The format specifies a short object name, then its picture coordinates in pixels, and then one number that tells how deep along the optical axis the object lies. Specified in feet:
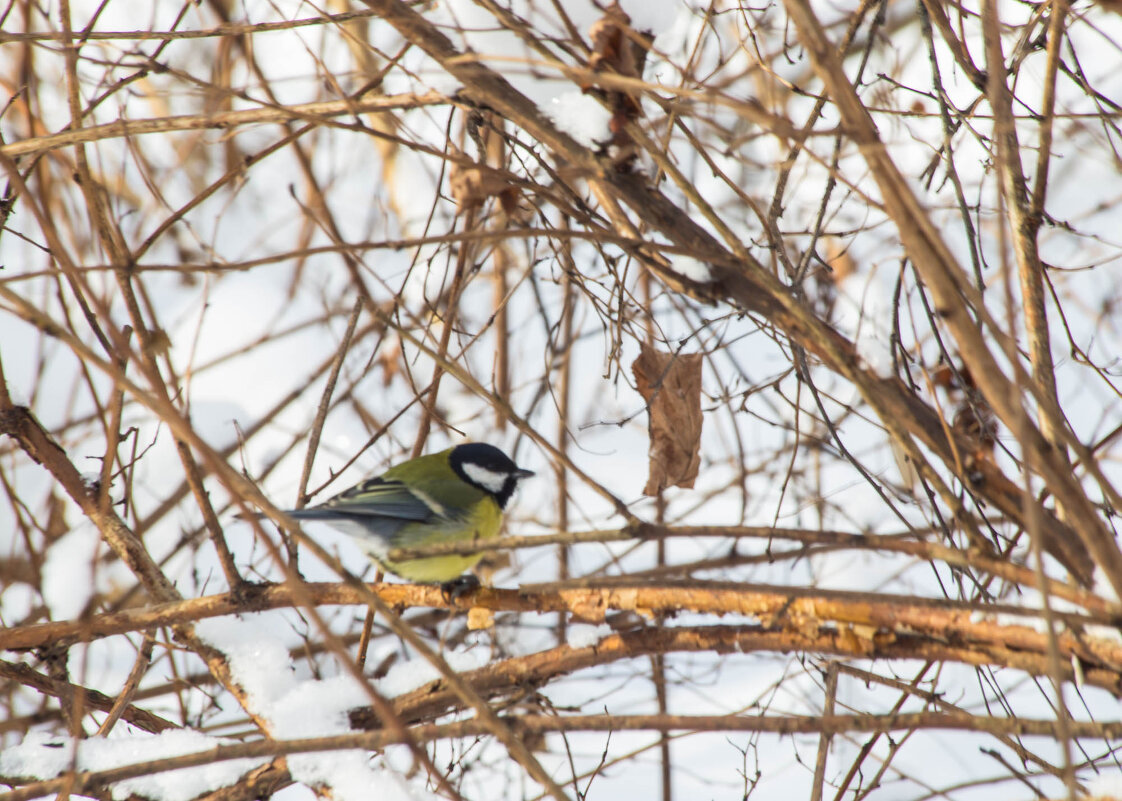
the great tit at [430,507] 17.89
